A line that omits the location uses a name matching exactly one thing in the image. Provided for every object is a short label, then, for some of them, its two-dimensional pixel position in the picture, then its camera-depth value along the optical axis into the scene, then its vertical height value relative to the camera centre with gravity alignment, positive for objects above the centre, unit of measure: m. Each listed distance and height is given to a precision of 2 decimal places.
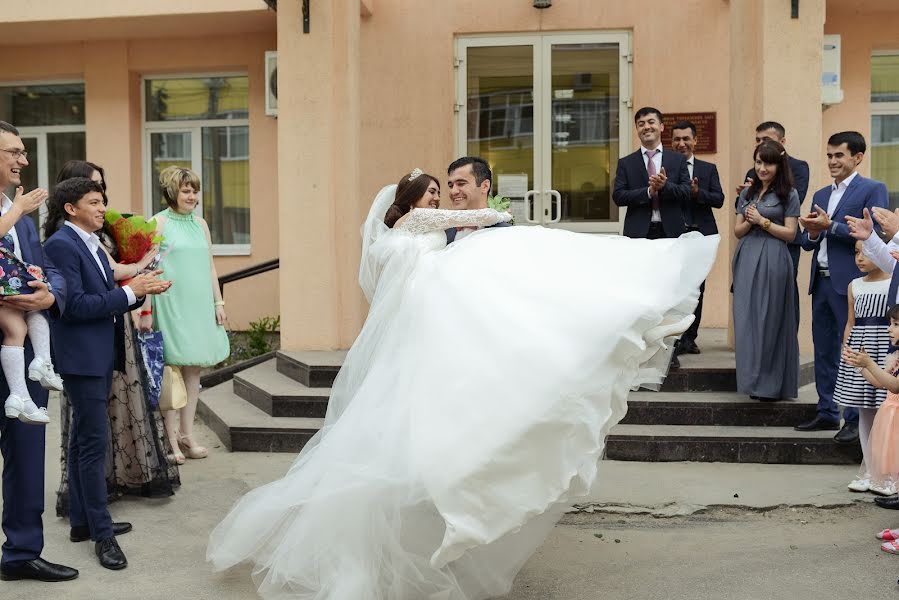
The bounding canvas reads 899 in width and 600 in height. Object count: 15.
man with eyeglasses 4.30 -1.16
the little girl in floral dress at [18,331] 4.07 -0.51
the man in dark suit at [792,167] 7.01 +0.36
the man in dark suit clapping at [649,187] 7.50 +0.21
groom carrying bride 4.85 +0.17
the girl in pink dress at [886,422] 4.80 -1.07
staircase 6.43 -1.52
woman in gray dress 6.68 -0.56
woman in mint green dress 6.43 -0.53
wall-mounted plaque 9.68 +0.90
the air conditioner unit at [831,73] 9.48 +1.43
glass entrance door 9.86 +1.05
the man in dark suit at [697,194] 7.79 +0.17
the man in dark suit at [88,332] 4.61 -0.57
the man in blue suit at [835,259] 6.36 -0.30
